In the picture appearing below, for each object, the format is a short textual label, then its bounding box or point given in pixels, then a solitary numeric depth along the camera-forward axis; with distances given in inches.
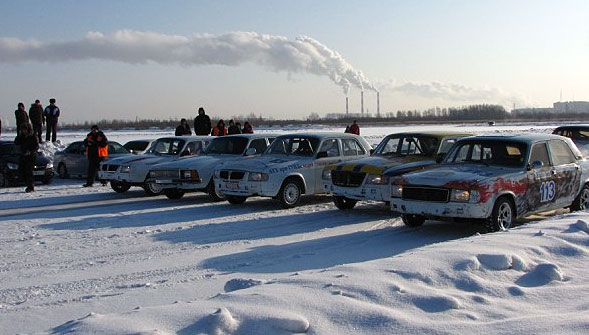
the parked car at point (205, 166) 605.0
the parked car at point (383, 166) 491.8
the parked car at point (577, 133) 823.1
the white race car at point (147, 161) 657.0
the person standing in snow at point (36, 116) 1053.2
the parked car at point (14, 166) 796.6
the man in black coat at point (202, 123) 914.7
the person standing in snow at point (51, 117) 1106.1
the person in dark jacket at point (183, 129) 875.4
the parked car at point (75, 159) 871.7
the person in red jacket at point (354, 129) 1087.5
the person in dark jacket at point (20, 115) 919.0
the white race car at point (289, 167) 544.1
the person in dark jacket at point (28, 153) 717.3
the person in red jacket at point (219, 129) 923.7
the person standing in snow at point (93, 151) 780.6
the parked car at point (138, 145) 1012.5
